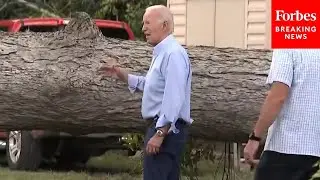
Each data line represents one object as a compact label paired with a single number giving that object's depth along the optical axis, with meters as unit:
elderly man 8.60
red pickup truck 16.28
